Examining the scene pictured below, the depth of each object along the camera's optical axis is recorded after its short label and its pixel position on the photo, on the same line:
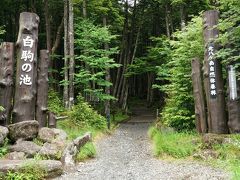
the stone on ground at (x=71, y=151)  5.65
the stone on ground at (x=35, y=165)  4.78
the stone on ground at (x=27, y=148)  5.71
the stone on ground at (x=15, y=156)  5.49
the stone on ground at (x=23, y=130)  6.29
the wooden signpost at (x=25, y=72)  7.13
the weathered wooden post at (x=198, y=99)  7.21
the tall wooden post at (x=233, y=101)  6.73
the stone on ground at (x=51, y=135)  6.51
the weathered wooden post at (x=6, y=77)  6.97
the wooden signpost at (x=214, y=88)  6.95
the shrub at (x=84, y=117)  9.93
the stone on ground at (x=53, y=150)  5.63
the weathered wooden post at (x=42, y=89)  7.56
